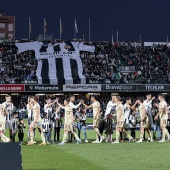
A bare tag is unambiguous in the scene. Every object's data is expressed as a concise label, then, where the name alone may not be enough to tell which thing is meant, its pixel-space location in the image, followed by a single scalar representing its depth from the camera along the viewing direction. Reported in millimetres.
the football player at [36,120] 24203
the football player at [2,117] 22031
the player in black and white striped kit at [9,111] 24555
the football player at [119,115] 25375
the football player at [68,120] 24484
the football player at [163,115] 25406
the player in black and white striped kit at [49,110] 25797
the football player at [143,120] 25797
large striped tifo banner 70875
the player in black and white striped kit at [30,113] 24917
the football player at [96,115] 25547
